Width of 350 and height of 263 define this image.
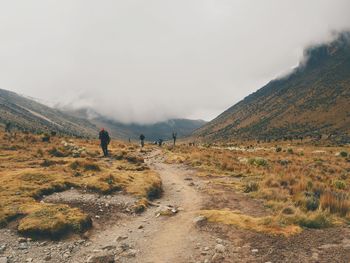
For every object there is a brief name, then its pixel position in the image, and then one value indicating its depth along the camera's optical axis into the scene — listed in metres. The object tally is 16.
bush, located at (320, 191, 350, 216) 14.29
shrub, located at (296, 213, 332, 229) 12.60
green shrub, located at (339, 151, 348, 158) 46.85
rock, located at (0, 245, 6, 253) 10.66
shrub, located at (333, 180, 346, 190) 22.01
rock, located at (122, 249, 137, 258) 10.57
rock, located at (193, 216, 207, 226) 13.18
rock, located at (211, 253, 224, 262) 9.90
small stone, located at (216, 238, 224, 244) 11.23
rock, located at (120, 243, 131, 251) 11.22
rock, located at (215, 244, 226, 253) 10.50
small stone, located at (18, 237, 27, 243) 11.44
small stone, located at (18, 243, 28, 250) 10.98
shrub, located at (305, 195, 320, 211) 15.00
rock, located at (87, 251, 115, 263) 10.18
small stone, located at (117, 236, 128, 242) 12.08
